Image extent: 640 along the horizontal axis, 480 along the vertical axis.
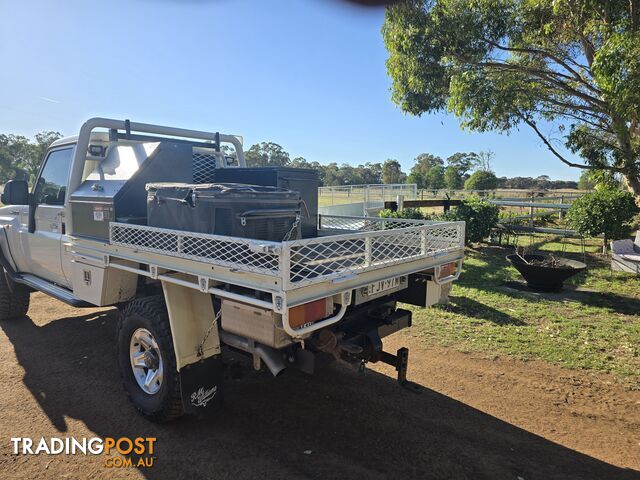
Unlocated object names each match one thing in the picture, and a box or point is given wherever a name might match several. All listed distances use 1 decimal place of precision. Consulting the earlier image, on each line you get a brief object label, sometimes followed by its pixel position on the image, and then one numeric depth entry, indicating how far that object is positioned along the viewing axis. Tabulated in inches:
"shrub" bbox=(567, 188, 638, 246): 366.0
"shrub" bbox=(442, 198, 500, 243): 407.2
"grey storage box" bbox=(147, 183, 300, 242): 116.8
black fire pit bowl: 265.6
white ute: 94.6
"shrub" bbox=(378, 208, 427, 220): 379.6
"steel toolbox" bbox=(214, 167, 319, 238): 156.8
